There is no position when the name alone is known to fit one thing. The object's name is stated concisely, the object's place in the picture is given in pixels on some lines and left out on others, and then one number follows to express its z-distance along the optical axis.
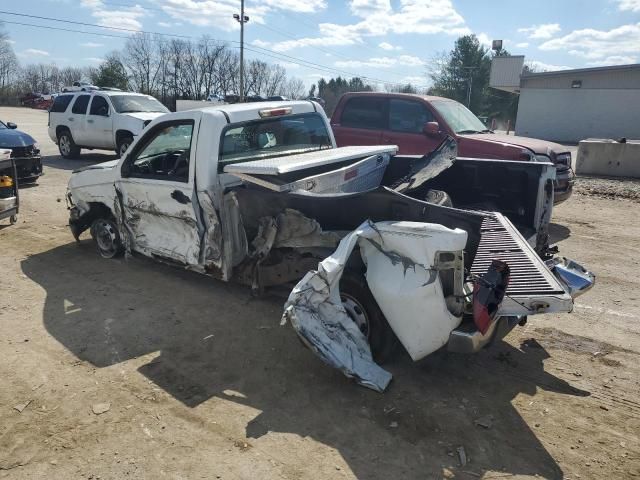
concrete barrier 13.92
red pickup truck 8.06
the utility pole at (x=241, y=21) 37.57
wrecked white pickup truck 3.25
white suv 13.67
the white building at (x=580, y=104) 28.92
